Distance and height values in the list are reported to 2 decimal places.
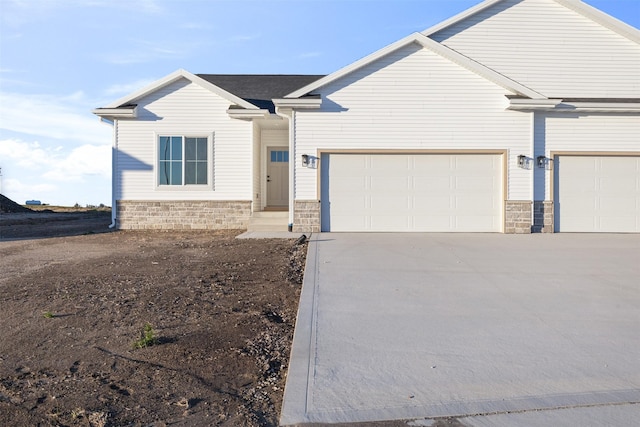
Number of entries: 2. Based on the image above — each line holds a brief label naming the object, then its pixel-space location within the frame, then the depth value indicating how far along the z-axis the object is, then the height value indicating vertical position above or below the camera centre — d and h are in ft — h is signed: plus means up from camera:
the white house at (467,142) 47.24 +5.89
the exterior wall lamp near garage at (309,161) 47.34 +4.21
